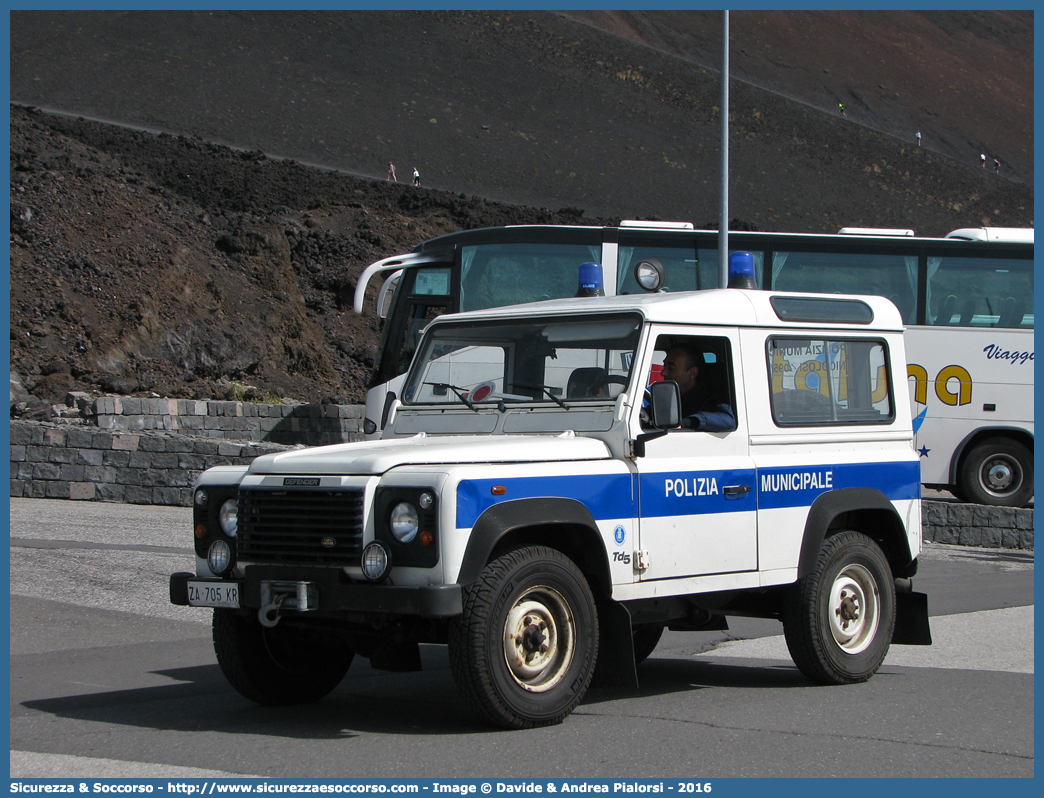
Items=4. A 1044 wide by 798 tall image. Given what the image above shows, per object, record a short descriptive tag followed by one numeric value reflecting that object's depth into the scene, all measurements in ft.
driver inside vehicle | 45.32
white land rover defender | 37.40
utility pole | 123.44
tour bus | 118.42
